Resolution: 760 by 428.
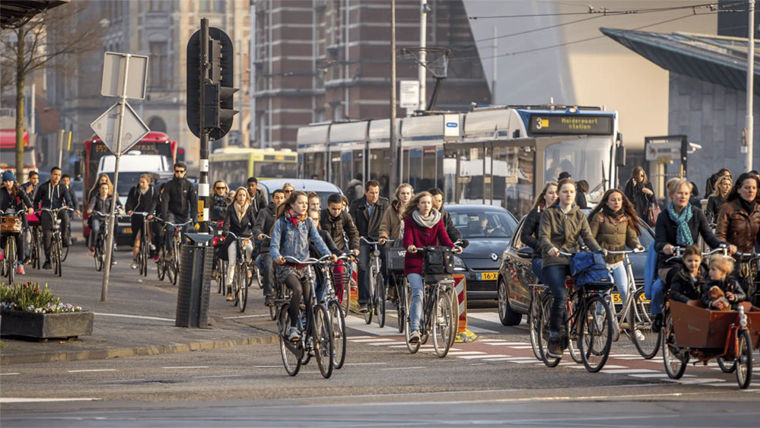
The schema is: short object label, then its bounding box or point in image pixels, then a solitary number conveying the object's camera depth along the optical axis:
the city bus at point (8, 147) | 70.79
